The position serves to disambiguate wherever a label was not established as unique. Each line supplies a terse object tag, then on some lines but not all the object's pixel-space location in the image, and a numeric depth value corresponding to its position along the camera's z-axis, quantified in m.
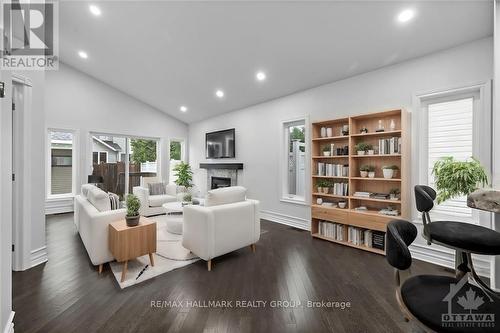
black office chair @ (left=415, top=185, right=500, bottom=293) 1.31
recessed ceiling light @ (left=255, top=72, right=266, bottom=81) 4.03
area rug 2.38
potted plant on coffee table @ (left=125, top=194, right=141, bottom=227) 2.48
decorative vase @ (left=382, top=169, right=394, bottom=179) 3.09
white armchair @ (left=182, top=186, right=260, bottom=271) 2.58
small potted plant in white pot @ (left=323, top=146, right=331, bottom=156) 3.80
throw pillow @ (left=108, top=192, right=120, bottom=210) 3.12
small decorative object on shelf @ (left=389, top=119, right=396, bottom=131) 3.16
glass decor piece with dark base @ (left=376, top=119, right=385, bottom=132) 3.26
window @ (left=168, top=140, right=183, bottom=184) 7.34
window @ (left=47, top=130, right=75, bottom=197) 5.32
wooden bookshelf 2.99
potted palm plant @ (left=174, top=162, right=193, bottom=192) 5.92
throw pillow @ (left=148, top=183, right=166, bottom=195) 5.54
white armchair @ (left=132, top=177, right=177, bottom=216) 4.95
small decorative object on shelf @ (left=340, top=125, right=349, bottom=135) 3.63
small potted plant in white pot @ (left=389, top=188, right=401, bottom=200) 3.10
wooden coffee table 2.36
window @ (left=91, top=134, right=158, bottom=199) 6.00
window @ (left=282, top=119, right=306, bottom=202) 4.69
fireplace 6.13
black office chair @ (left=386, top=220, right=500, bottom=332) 0.85
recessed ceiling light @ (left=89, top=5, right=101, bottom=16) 3.23
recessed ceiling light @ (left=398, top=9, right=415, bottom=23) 2.35
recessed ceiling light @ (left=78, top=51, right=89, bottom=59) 4.61
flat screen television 5.91
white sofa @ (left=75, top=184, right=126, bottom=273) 2.51
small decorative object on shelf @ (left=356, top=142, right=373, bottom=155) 3.33
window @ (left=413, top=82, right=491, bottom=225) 2.51
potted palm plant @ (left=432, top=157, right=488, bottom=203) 1.97
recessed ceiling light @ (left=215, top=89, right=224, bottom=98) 5.04
